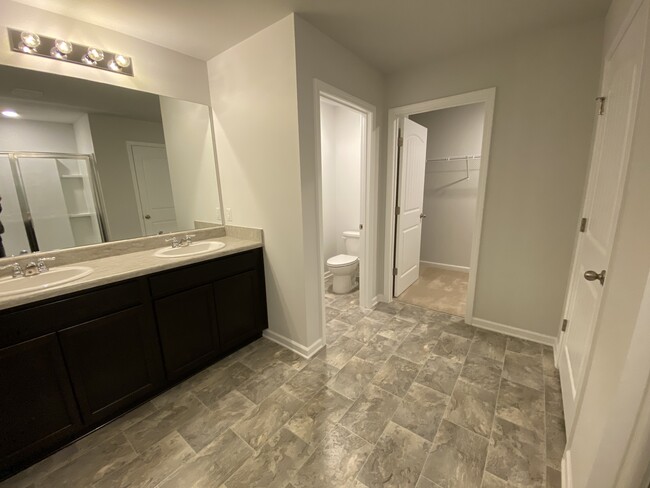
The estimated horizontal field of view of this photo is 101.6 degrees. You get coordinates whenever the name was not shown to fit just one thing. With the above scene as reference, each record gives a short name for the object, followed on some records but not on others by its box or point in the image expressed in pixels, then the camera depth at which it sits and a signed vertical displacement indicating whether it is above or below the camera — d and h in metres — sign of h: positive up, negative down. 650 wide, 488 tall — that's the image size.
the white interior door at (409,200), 2.80 -0.13
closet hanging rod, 3.62 +0.41
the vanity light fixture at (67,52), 1.48 +0.85
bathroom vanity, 1.24 -0.83
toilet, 3.21 -0.90
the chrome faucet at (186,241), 2.19 -0.39
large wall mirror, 1.54 +0.22
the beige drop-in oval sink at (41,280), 1.29 -0.46
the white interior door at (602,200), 1.10 -0.07
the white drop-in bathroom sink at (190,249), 1.87 -0.43
